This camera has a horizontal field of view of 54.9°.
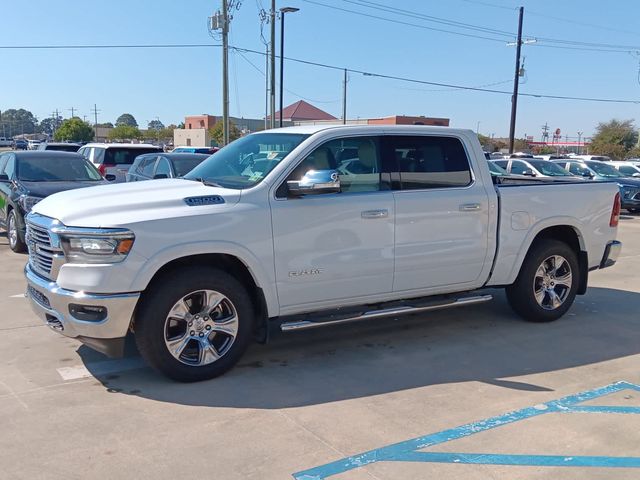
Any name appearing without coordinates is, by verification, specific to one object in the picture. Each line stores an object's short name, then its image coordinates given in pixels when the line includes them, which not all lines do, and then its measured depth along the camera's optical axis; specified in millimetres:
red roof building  78062
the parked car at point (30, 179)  10219
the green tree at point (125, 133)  91938
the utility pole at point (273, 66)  26531
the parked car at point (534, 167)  19312
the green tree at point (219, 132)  63016
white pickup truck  4453
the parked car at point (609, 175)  19578
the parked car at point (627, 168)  22400
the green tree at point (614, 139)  61125
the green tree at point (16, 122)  159012
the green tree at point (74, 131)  84950
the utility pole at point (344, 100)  45031
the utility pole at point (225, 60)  23531
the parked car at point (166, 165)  12047
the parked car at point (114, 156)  16719
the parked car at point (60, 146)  21344
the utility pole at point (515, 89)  33969
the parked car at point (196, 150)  25484
